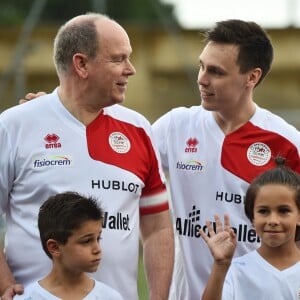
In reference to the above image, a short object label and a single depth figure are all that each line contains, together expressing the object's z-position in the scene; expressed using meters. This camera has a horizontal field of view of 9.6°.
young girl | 9.16
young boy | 8.92
